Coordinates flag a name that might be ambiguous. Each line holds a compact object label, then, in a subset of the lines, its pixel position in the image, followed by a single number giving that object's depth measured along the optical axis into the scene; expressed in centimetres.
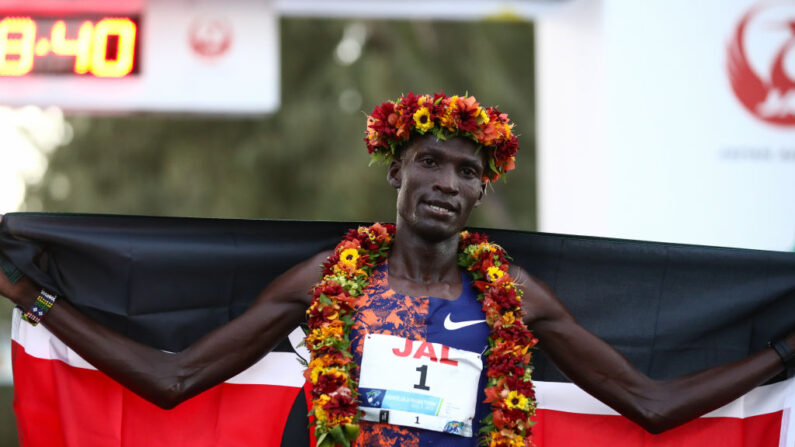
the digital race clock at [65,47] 1203
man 777
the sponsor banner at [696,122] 1158
